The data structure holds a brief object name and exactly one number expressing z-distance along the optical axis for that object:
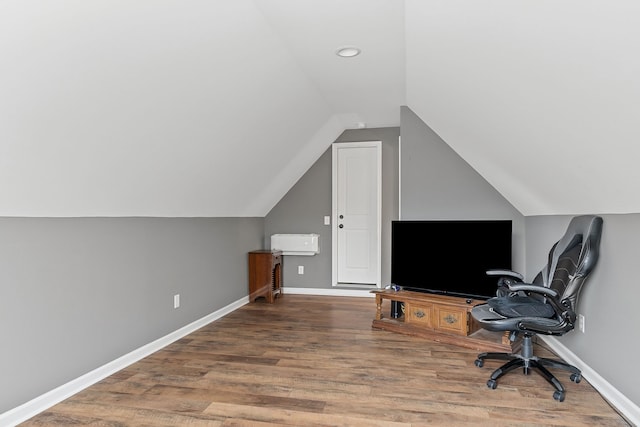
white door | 5.74
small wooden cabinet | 5.40
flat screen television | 3.79
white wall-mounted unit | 5.79
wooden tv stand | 3.56
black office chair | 2.64
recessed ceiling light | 3.10
